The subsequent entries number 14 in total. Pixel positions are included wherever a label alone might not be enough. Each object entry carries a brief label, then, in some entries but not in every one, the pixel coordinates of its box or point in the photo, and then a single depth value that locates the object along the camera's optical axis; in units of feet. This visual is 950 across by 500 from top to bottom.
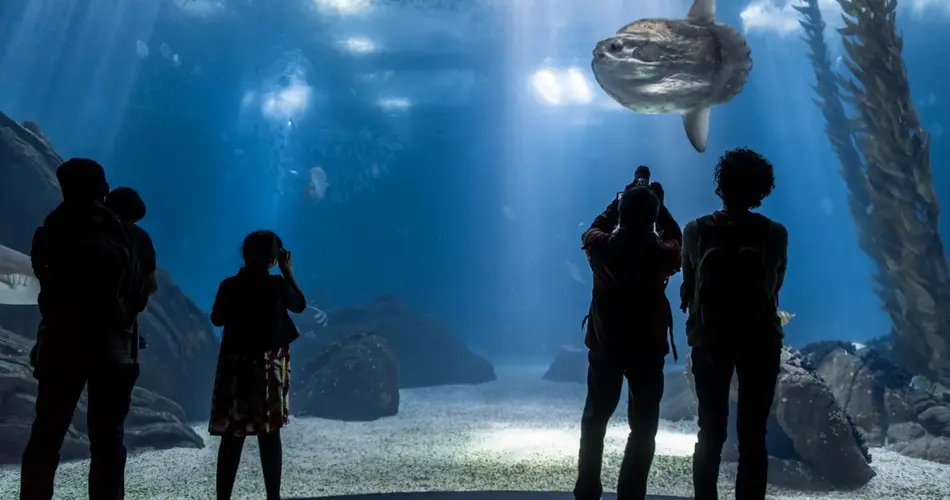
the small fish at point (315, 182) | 78.02
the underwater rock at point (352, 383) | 36.96
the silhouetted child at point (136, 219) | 9.93
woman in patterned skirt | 10.49
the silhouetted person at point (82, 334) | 8.77
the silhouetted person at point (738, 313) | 9.03
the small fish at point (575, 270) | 131.75
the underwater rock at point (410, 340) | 61.93
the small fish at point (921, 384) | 30.35
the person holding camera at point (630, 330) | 9.77
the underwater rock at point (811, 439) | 18.51
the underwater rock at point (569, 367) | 68.95
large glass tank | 20.13
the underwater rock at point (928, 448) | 22.26
